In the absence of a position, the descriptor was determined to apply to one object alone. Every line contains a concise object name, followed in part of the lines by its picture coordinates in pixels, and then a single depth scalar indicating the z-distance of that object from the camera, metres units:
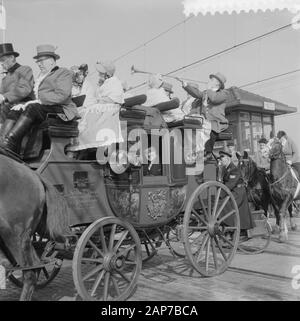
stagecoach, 4.26
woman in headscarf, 4.48
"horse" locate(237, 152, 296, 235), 9.44
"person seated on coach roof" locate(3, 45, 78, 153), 4.28
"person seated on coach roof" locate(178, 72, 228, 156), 6.12
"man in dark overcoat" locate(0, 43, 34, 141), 4.47
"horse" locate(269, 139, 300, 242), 8.84
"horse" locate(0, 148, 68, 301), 3.65
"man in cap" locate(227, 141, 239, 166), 7.23
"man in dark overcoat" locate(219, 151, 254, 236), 7.06
